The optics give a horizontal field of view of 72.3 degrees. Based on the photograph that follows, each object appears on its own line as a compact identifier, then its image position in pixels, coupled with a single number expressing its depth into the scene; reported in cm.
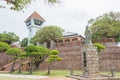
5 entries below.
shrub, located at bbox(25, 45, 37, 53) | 870
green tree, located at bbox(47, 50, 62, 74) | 788
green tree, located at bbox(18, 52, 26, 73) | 889
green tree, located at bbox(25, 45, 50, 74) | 860
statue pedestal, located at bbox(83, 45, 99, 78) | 549
